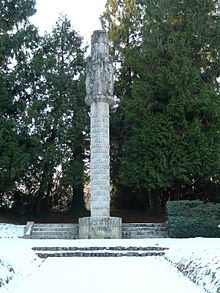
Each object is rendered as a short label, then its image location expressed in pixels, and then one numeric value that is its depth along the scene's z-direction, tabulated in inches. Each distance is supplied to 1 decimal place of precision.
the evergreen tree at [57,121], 816.3
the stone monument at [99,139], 600.7
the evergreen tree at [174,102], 777.6
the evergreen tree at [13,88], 778.8
